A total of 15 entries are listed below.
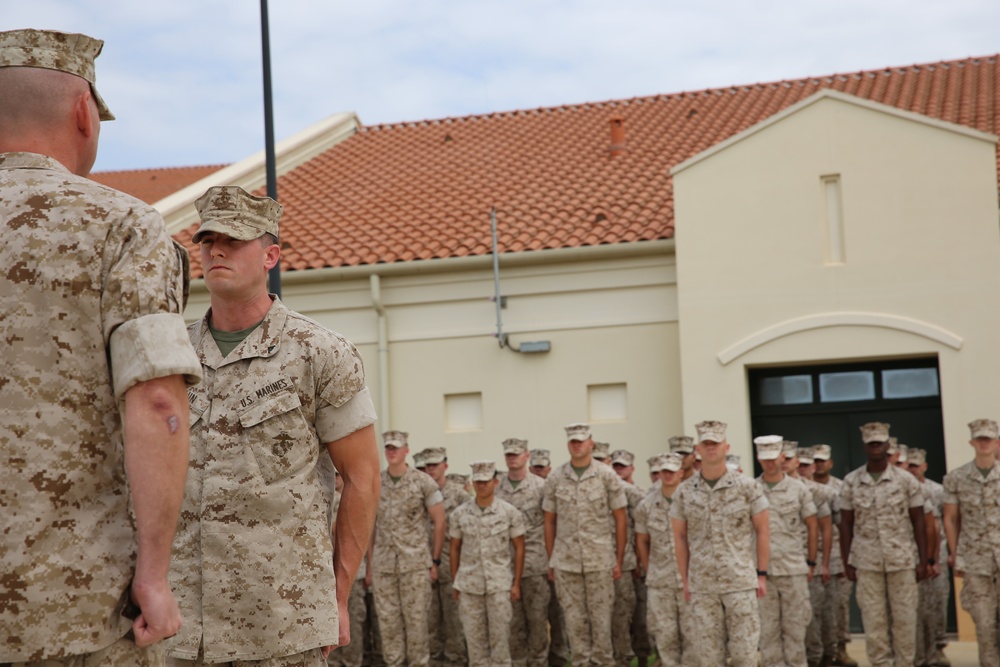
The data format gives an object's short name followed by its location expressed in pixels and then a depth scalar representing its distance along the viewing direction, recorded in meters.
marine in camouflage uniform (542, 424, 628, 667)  13.05
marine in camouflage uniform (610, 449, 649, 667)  13.48
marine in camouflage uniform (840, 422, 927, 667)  12.65
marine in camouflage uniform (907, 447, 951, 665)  13.39
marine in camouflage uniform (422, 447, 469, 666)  14.38
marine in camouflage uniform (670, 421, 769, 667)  10.62
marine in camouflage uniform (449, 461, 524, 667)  13.13
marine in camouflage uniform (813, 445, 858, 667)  13.87
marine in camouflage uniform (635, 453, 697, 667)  12.32
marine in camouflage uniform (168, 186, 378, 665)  3.93
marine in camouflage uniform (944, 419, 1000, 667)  12.63
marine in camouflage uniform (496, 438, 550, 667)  14.02
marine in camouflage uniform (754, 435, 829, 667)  12.69
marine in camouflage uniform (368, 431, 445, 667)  13.59
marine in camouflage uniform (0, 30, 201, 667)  2.69
